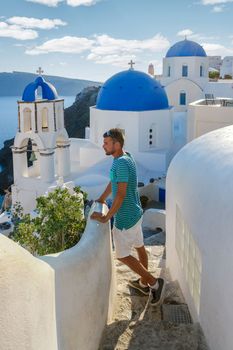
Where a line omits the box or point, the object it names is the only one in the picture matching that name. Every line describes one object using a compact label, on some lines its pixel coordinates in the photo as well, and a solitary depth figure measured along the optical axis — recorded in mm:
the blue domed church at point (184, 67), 28078
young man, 4012
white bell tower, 15617
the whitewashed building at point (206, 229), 3137
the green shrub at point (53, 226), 4551
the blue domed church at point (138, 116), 18625
